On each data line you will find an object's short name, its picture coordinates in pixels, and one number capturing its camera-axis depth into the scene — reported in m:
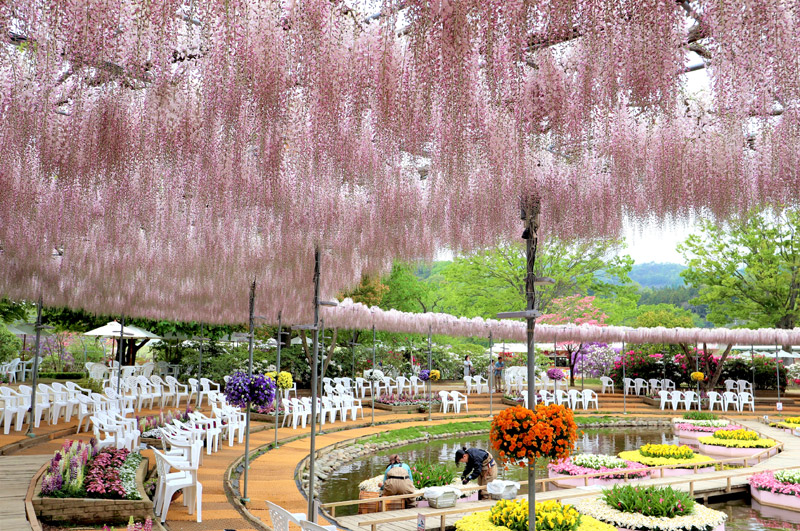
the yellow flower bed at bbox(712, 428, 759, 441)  13.85
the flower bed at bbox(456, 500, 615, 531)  5.92
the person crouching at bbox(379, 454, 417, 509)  8.46
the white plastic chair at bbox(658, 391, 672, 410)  20.75
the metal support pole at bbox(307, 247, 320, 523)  6.01
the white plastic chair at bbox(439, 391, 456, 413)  18.42
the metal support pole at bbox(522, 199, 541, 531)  5.19
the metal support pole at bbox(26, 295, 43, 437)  10.19
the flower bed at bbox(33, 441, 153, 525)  5.81
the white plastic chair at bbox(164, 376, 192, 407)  16.23
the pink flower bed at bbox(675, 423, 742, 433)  15.50
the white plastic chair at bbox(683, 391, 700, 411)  20.42
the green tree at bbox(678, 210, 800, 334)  25.47
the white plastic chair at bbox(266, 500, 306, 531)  4.62
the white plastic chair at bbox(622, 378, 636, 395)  24.56
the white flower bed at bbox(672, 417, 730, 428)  15.98
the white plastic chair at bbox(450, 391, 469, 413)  18.61
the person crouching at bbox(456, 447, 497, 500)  9.52
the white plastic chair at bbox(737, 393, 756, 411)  19.95
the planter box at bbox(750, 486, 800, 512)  8.84
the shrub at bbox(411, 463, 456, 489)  9.30
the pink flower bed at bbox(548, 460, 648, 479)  10.51
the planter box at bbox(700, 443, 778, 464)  12.91
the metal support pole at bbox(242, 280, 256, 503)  7.26
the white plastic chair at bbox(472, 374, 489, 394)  22.34
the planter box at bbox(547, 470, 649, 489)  10.31
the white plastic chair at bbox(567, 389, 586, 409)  20.36
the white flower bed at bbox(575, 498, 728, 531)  7.24
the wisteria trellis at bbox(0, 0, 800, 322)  2.44
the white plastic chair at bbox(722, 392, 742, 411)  19.86
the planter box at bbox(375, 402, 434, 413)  18.61
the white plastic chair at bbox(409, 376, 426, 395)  20.49
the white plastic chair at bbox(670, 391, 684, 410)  20.48
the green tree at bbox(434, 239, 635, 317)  27.89
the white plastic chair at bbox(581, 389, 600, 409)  20.41
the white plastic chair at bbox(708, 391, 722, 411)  19.97
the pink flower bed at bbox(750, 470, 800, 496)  8.99
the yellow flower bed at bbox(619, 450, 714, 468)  10.42
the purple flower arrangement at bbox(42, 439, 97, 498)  6.00
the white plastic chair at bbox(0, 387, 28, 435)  10.51
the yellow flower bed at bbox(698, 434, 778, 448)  13.17
